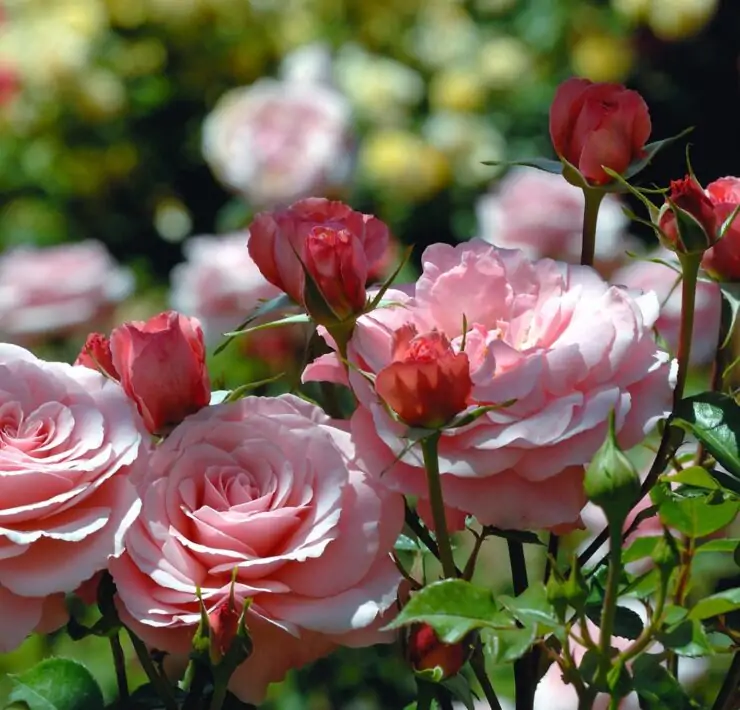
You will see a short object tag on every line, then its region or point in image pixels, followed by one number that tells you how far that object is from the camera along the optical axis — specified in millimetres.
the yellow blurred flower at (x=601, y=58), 3710
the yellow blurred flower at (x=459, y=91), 3489
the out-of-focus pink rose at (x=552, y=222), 2552
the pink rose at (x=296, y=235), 1300
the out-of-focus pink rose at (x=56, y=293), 2403
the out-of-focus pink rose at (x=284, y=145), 2925
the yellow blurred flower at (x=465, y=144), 3395
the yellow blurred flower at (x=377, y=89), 3444
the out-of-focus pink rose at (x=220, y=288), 2364
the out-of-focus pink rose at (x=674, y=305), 1661
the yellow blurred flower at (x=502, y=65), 3594
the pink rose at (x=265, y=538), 1258
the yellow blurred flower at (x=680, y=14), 3616
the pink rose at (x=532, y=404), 1252
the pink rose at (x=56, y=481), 1259
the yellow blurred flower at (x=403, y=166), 3339
